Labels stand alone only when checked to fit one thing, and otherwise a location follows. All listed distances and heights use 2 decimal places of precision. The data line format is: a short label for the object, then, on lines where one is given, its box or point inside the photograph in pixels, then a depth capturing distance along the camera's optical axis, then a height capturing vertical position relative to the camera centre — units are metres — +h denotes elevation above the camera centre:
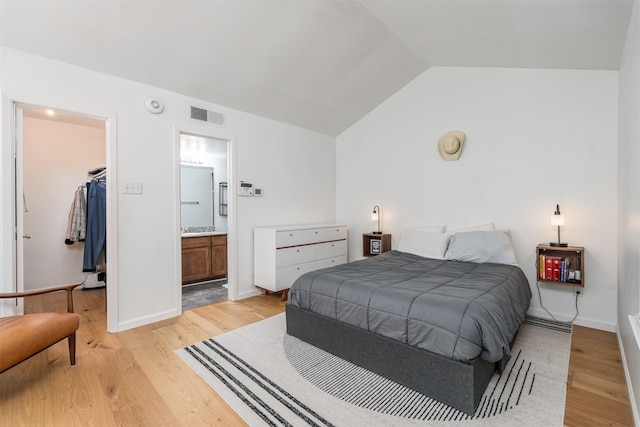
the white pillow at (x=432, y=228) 3.77 -0.24
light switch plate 2.87 +0.22
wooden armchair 1.73 -0.77
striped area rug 1.67 -1.16
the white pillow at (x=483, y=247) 3.06 -0.41
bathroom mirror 5.21 +0.23
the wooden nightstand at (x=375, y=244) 4.28 -0.50
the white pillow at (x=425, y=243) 3.41 -0.40
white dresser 3.70 -0.56
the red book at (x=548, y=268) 2.95 -0.59
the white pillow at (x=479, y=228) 3.42 -0.22
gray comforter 1.73 -0.64
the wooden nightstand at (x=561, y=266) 2.86 -0.56
